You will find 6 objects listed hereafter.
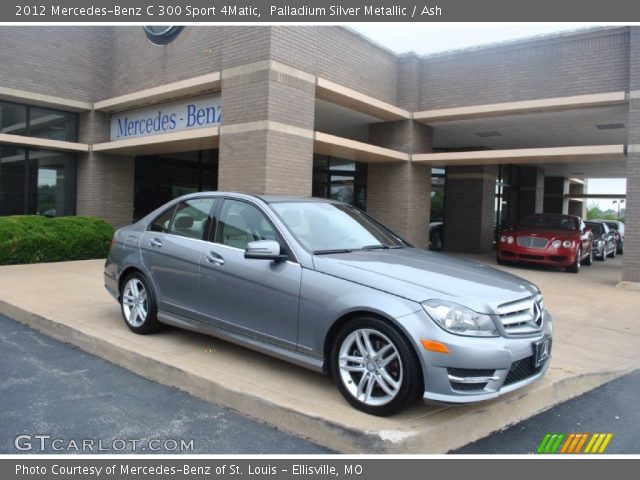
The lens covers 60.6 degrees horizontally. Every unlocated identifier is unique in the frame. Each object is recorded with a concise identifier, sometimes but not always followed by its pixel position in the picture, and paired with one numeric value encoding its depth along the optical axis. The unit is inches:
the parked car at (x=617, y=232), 905.5
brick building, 439.2
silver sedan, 139.3
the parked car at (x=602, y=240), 731.3
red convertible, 540.8
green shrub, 449.1
